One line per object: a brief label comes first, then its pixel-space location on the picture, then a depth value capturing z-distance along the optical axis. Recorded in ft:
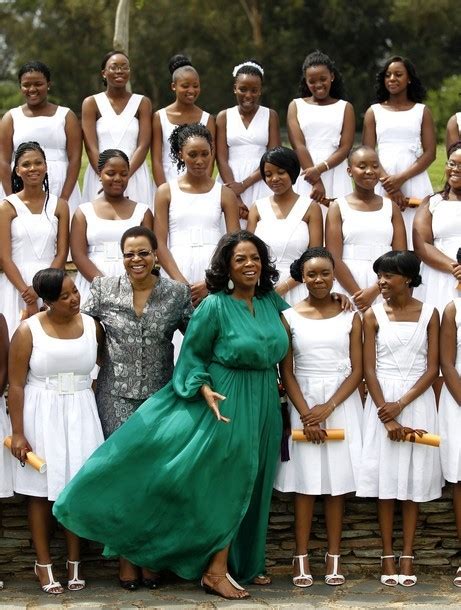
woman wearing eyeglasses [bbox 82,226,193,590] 48.34
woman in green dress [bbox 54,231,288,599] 46.70
